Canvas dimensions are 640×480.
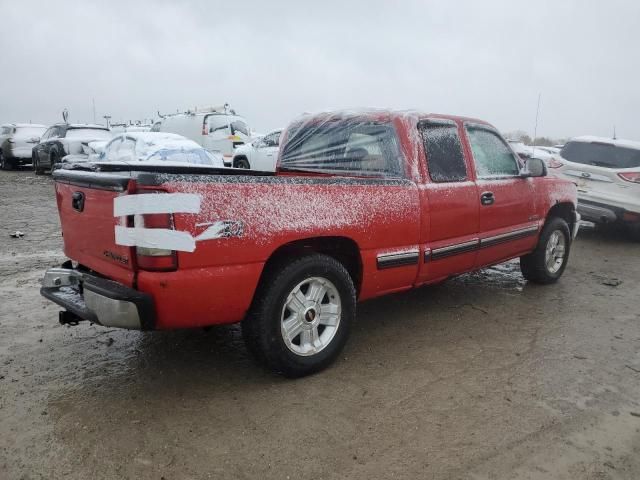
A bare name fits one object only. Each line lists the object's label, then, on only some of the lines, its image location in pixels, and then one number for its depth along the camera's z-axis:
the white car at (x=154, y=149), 10.12
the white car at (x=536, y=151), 15.64
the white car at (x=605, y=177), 7.44
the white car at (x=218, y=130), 15.04
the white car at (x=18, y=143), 17.17
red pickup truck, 2.54
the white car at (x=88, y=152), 12.85
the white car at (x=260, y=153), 12.72
